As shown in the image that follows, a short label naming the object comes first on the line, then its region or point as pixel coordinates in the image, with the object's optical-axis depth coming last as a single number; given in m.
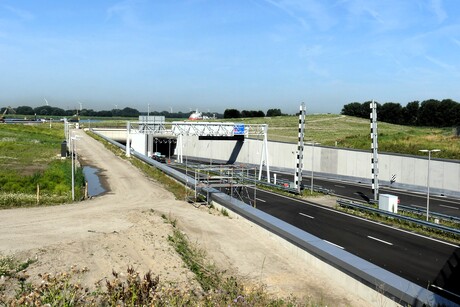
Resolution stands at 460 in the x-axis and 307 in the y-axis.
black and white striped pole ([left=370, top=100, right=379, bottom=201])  40.59
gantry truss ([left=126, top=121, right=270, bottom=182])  71.38
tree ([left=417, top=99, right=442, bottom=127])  164.66
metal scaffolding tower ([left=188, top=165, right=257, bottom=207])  31.98
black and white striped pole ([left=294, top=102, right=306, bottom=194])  46.59
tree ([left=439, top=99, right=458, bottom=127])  156.75
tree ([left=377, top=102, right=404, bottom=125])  181.62
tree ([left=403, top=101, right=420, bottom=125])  176.75
